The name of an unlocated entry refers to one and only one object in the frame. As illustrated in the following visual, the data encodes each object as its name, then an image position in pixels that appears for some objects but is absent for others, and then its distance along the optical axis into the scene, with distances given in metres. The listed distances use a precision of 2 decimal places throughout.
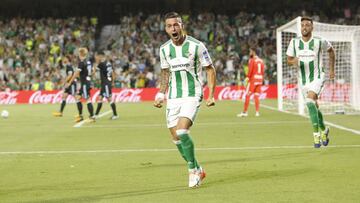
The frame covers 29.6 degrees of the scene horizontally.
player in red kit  21.75
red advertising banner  37.44
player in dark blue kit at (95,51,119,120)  21.27
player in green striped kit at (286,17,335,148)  12.19
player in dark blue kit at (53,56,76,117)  21.90
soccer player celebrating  8.48
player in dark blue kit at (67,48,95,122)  20.19
